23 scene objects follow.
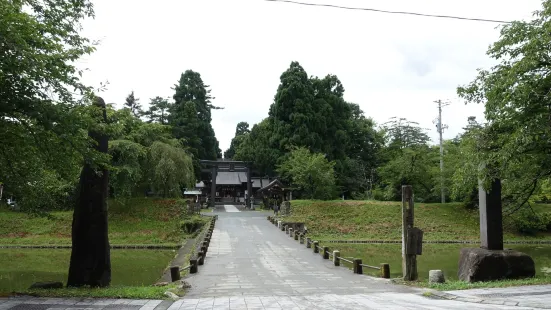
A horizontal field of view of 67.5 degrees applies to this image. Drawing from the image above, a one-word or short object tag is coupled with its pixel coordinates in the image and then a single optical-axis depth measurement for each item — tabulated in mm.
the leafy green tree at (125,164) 24734
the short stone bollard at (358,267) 12273
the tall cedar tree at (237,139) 68850
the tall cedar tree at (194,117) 42531
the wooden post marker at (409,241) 10414
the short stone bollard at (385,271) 11164
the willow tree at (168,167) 27266
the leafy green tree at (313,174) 31891
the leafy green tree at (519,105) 8719
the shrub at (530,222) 26744
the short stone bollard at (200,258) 13672
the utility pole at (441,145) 31222
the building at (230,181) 42938
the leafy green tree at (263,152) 40375
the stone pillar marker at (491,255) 9539
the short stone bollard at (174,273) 10312
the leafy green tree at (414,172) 32438
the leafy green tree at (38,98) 6059
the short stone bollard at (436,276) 9539
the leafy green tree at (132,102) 57031
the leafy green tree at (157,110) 49956
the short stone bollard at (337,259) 14031
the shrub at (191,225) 25028
